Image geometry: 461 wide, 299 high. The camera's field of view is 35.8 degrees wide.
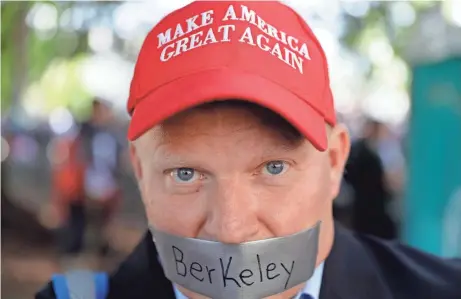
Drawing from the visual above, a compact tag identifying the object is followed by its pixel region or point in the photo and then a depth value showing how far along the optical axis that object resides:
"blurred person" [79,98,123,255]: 6.80
